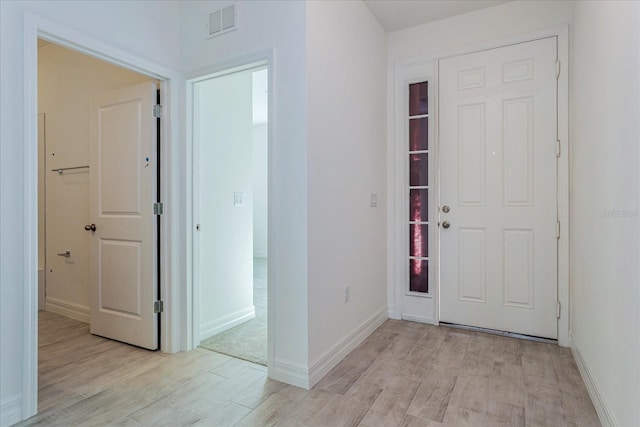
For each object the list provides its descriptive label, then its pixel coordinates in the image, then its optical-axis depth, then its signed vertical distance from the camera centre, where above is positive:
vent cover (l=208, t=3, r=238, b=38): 2.41 +1.34
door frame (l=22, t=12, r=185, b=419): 1.82 +0.21
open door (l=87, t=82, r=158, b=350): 2.65 -0.02
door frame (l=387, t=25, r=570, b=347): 2.71 +0.36
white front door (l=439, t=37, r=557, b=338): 2.80 +0.19
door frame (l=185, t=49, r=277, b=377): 2.26 +0.13
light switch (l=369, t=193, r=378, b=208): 3.07 +0.10
